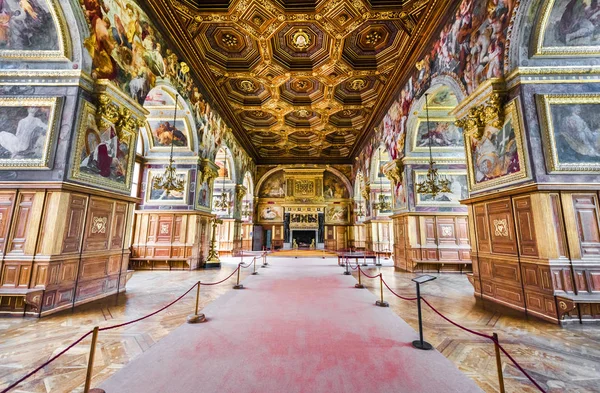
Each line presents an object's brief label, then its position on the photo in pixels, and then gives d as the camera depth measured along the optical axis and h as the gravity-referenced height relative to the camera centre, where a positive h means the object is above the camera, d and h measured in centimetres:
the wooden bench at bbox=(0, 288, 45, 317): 433 -113
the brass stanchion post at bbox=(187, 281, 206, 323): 414 -145
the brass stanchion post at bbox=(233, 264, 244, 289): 692 -150
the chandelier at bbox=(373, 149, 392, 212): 1369 +199
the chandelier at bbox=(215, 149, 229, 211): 1413 +223
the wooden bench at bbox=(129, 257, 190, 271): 1032 -111
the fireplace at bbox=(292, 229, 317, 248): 2447 -34
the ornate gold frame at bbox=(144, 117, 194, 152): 1022 +412
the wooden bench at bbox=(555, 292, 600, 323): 404 -108
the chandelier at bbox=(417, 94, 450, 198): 802 +159
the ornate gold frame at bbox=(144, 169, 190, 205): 1073 +194
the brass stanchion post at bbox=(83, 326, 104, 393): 214 -117
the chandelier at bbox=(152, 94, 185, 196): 819 +183
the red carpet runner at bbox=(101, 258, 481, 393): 243 -149
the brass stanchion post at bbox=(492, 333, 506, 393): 210 -116
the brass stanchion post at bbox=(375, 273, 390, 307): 518 -146
